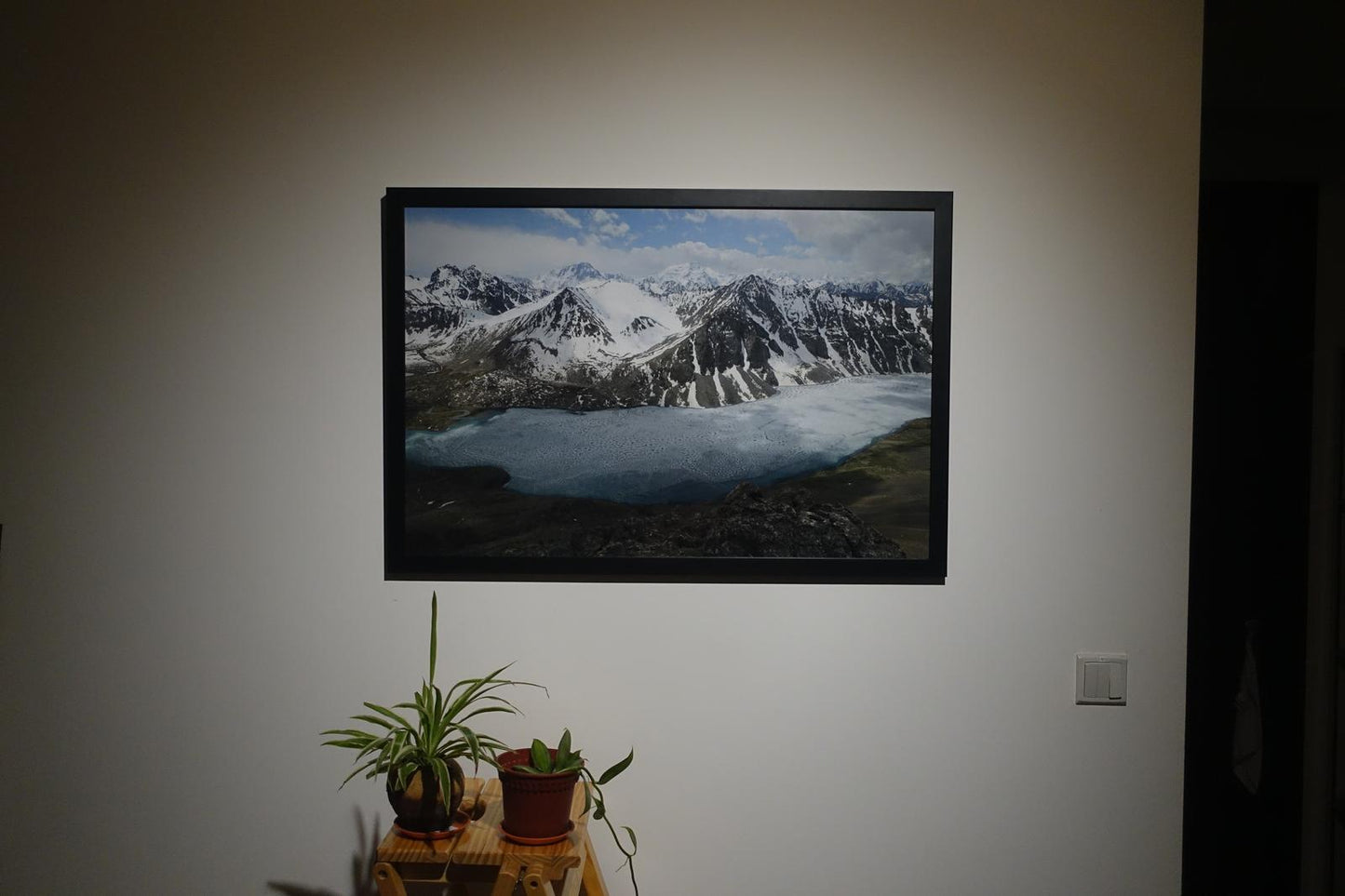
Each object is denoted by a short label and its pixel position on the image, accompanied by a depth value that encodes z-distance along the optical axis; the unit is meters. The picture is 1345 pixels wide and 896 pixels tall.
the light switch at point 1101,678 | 1.73
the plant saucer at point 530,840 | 1.49
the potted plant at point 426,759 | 1.49
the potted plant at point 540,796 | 1.48
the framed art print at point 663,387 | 1.71
